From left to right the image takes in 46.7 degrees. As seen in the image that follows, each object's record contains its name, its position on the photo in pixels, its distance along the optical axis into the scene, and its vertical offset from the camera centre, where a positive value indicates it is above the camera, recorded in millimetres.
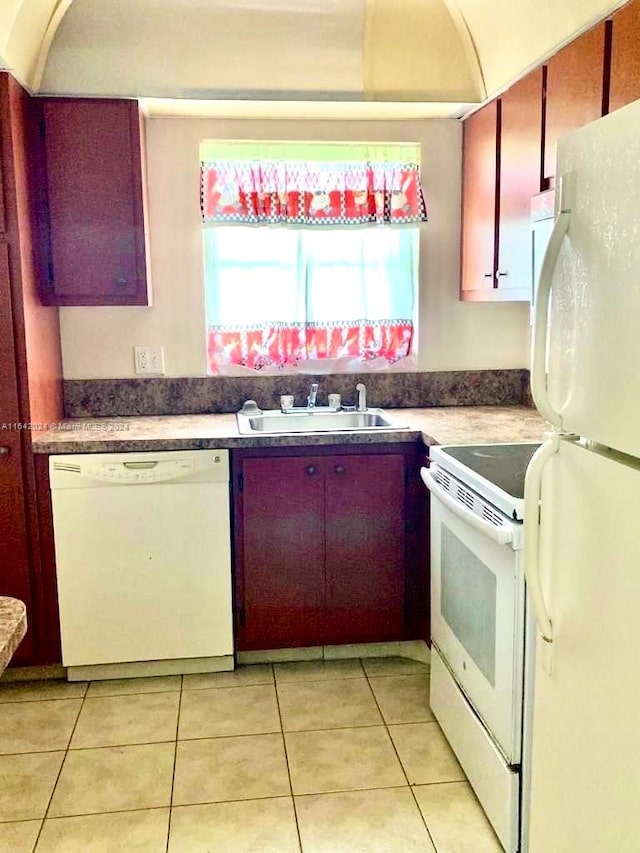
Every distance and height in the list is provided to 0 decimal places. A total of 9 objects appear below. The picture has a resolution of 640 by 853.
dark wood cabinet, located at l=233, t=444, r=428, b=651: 2645 -798
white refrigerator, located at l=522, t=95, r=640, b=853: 1069 -294
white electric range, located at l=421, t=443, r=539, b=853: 1739 -761
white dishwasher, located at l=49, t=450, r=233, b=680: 2545 -803
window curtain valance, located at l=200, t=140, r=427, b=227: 2973 +575
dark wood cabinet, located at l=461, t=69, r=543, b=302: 2430 +477
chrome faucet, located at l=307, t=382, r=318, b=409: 3096 -286
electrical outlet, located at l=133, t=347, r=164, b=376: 3066 -127
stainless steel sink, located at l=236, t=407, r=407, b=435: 3027 -385
